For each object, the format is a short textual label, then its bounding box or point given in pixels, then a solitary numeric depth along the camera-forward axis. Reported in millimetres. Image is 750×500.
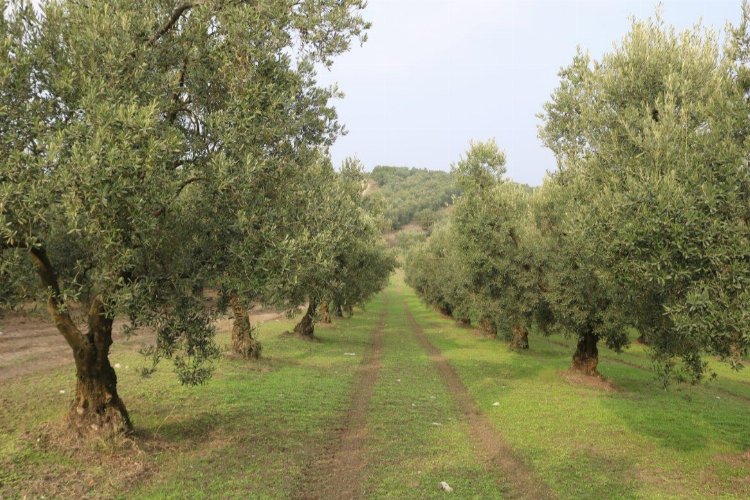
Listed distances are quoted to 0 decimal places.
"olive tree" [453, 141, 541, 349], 30500
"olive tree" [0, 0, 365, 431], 9852
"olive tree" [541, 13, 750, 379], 11789
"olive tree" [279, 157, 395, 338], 28984
